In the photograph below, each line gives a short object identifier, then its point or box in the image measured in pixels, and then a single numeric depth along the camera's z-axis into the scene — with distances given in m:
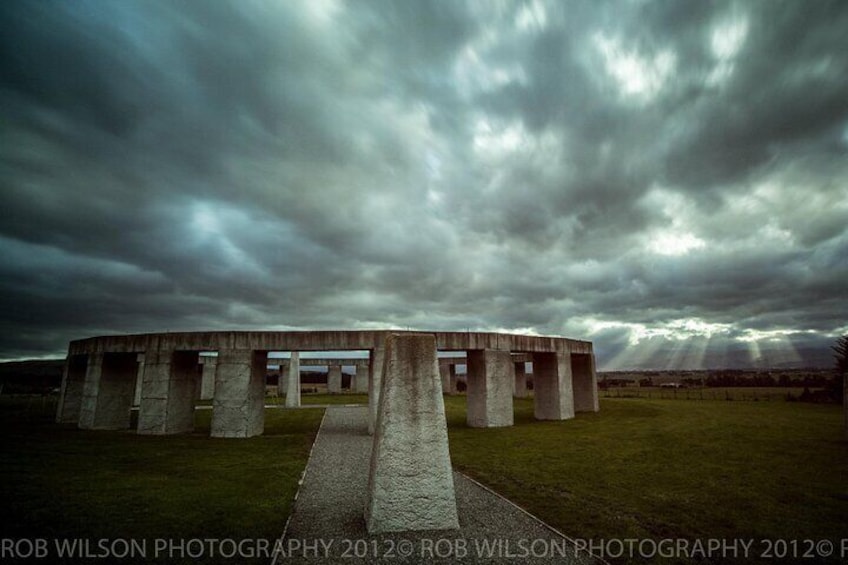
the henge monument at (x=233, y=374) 19.89
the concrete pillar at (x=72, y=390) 25.78
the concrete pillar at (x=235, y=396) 19.61
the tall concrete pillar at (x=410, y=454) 7.70
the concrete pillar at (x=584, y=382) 28.75
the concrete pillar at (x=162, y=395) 20.64
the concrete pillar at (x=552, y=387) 24.78
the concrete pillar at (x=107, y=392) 22.70
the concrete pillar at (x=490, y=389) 21.78
